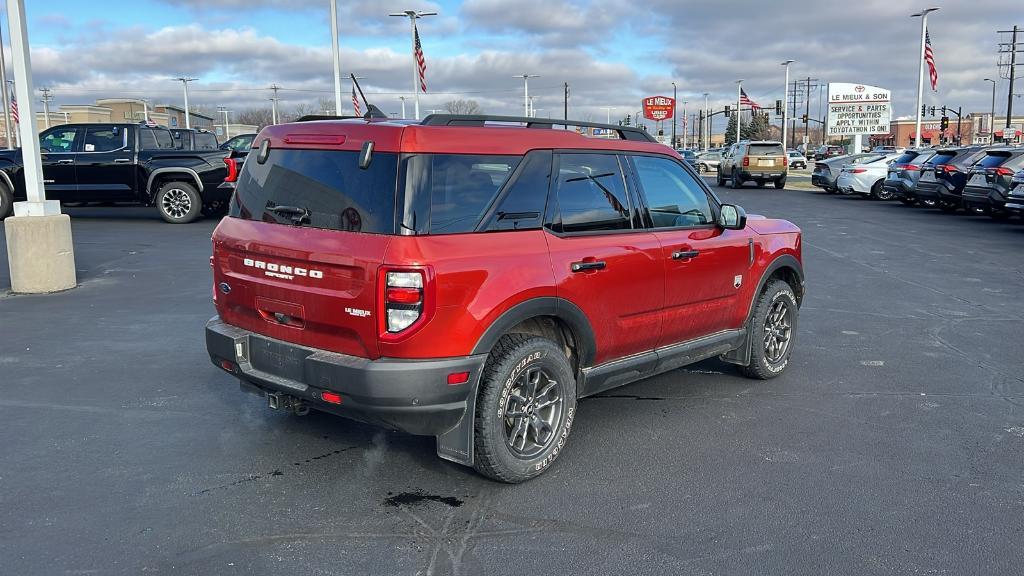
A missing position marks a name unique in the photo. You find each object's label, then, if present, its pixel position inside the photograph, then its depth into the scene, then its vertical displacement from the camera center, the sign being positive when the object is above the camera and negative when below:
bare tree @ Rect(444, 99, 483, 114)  44.97 +3.26
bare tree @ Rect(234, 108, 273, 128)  113.28 +7.72
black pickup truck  16.66 -0.02
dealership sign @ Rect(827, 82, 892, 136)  45.06 +2.41
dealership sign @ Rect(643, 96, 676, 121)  48.41 +3.12
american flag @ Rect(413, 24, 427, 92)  30.14 +3.87
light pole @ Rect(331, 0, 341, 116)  23.19 +3.16
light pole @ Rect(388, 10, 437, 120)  30.01 +5.34
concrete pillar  9.28 -0.91
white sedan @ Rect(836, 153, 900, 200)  26.16 -0.58
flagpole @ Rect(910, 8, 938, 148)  36.69 +3.66
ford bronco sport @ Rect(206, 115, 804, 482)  3.86 -0.56
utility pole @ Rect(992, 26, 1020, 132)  62.56 +7.86
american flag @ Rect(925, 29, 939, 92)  35.22 +3.73
